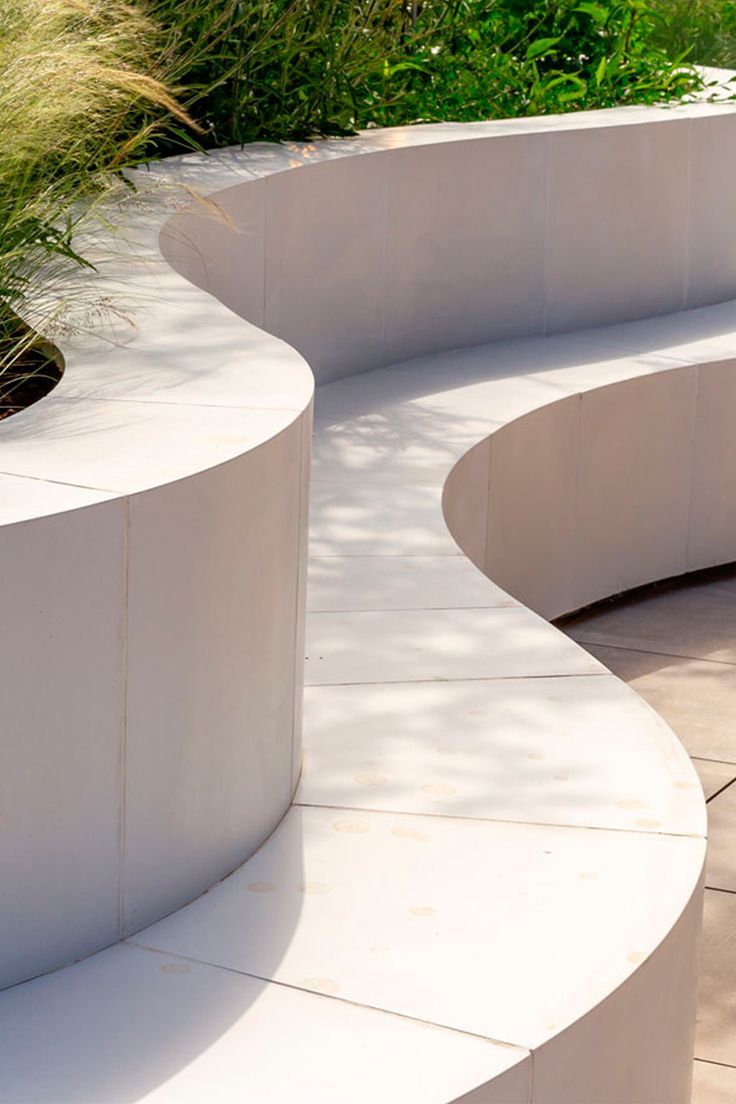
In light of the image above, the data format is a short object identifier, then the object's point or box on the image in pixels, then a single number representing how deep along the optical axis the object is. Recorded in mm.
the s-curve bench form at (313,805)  4021
